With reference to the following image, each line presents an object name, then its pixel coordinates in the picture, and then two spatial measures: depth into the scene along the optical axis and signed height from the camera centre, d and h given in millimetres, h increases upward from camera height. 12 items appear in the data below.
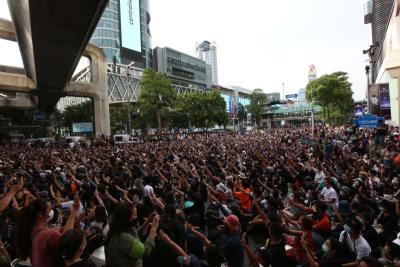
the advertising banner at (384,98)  21375 +1176
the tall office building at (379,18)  35866 +11361
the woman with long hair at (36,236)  2785 -972
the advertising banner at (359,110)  38644 +827
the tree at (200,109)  52000 +2106
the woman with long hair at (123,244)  2904 -1078
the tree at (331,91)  41062 +3330
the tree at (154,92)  41500 +4122
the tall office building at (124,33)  83312 +24315
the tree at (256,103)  89125 +4738
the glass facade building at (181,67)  97500 +17909
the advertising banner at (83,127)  41969 -134
